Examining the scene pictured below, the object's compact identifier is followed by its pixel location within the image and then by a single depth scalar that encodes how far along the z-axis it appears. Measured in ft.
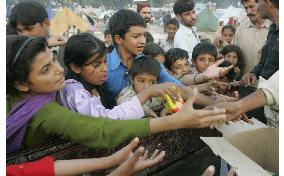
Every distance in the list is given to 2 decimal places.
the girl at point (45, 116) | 3.58
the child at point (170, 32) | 12.44
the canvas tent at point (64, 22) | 25.78
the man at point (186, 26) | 9.31
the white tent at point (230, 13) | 33.65
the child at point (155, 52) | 8.18
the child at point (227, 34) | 13.24
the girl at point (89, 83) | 4.22
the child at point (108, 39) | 12.78
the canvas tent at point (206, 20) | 41.51
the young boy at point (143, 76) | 5.68
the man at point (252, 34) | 8.31
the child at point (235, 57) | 8.80
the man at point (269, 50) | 5.19
